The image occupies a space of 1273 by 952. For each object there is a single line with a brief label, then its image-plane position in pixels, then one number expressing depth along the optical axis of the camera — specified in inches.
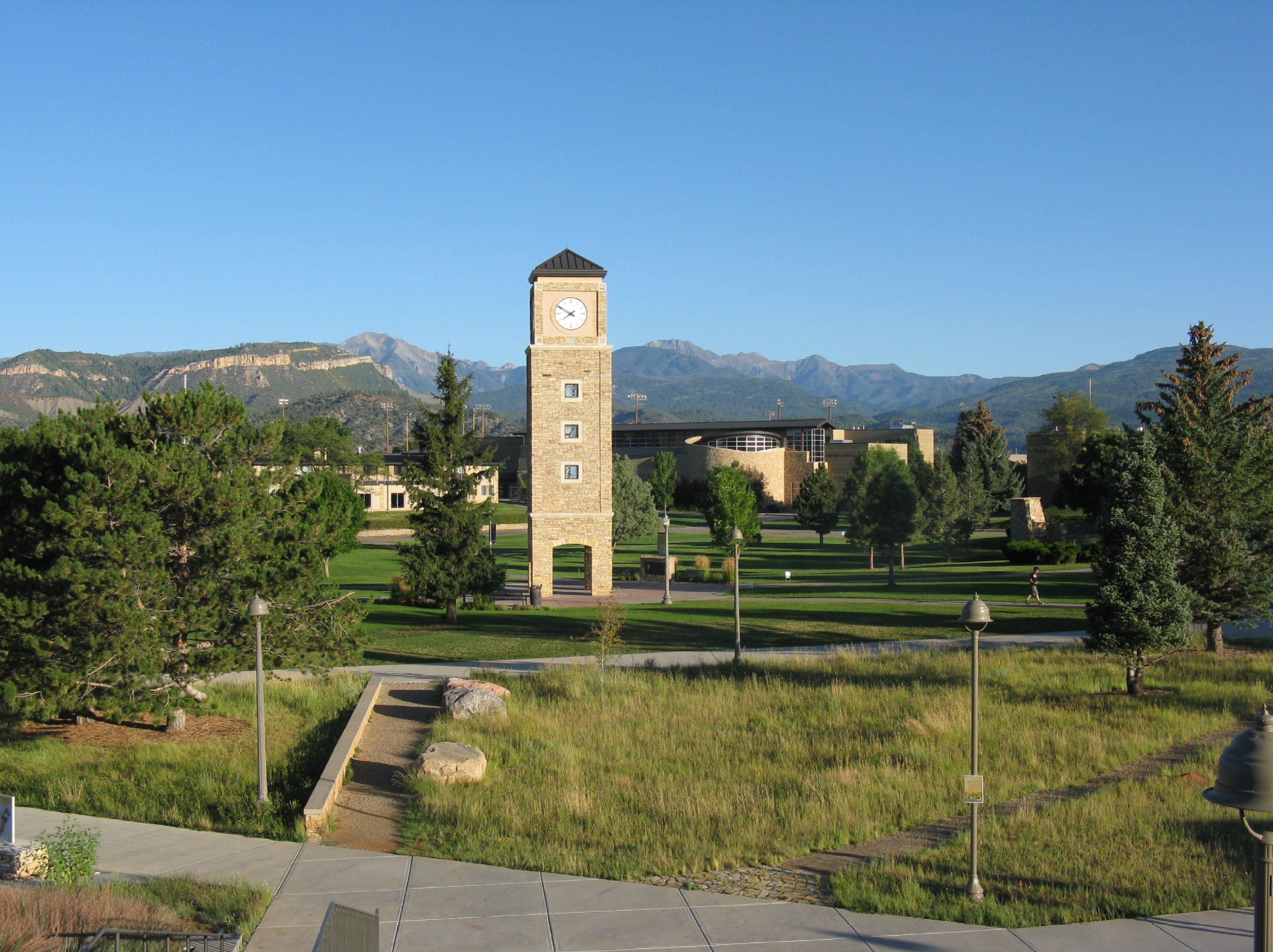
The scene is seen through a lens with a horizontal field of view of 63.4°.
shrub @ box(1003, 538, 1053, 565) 1904.5
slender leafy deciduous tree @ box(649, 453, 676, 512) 2947.8
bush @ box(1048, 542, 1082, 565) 1893.5
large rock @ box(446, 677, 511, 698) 738.2
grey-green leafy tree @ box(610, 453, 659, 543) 2076.8
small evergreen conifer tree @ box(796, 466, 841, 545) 2596.0
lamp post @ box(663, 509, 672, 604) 1497.3
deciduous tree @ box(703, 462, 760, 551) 2105.1
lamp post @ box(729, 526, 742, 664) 905.5
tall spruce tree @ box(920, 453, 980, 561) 2149.4
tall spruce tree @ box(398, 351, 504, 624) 1424.7
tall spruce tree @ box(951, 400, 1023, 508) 2962.6
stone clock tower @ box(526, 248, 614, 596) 1459.2
